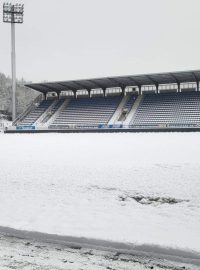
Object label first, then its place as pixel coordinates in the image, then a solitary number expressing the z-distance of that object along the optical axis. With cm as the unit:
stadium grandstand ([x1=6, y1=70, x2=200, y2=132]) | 4116
